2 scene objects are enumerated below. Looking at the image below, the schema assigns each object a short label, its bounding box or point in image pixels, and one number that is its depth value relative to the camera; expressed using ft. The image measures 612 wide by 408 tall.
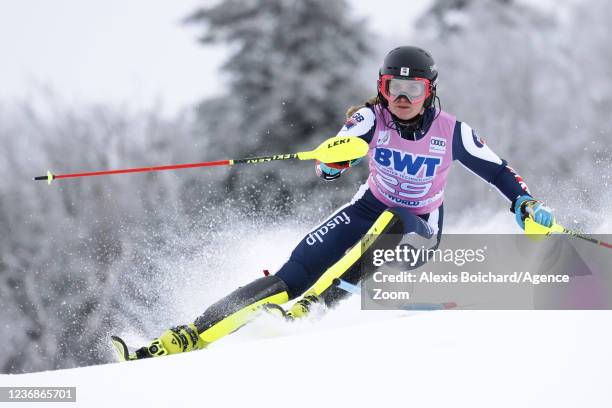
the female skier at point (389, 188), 31.17
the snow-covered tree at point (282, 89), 112.06
